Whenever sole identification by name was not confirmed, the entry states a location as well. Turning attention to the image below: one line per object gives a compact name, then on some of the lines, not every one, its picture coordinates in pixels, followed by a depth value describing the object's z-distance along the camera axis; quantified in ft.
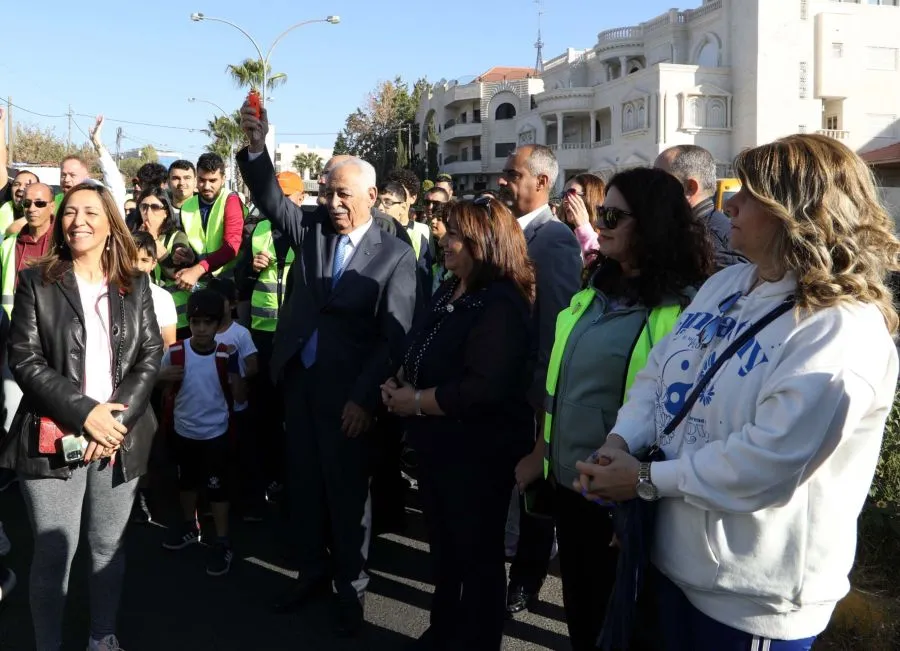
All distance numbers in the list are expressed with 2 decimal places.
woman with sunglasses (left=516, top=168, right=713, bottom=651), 9.60
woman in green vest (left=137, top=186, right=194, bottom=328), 20.02
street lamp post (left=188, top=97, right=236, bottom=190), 130.00
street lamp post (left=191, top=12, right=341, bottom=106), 78.21
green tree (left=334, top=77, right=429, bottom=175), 209.87
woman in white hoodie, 6.15
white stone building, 131.23
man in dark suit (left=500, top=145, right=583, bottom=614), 13.30
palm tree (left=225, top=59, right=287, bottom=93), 125.49
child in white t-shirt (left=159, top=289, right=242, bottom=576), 16.38
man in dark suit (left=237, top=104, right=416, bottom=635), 13.91
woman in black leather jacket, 10.94
